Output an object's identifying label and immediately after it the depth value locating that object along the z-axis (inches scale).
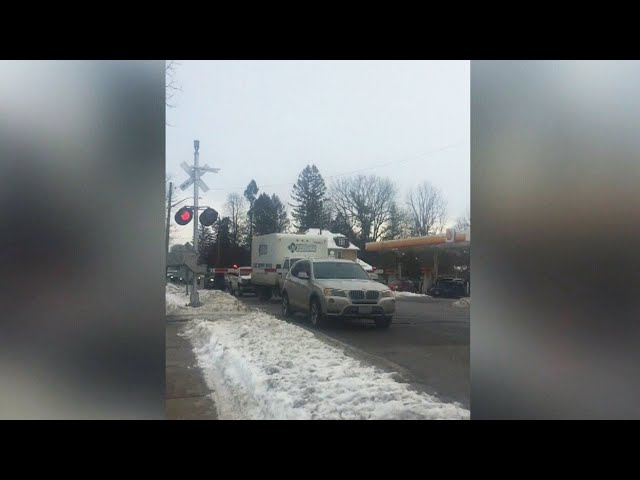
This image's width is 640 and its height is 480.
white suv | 297.0
